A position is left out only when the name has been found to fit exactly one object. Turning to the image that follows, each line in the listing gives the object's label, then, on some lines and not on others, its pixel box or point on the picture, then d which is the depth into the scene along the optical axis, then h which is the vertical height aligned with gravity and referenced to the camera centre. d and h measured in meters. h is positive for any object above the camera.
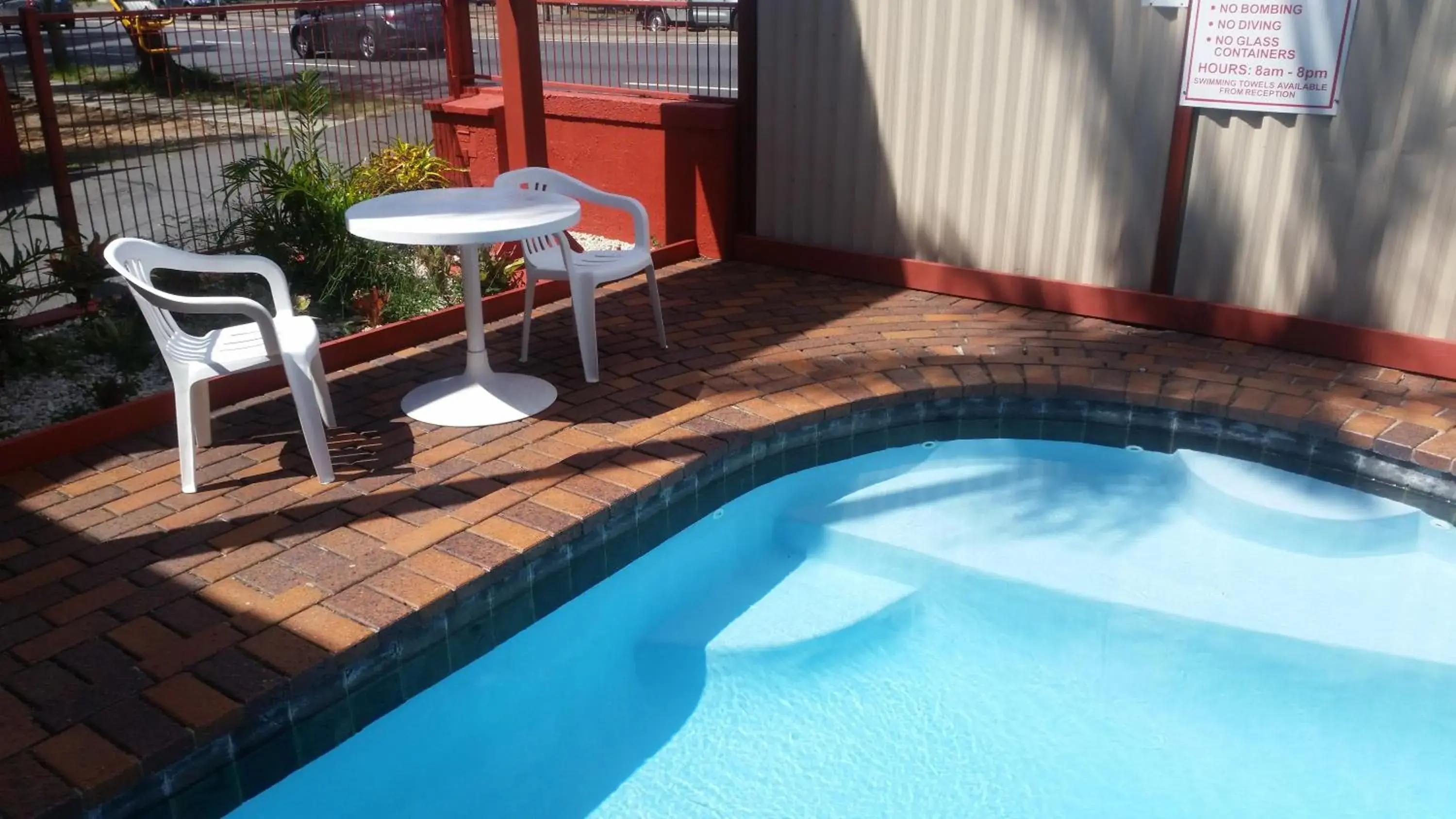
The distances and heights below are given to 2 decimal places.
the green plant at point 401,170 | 6.08 -0.85
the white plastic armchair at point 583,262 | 4.57 -1.02
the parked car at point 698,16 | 6.55 -0.01
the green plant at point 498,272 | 5.88 -1.33
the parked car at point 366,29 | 6.44 -0.08
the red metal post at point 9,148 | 5.90 -0.69
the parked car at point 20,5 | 22.34 +0.18
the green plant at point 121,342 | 4.80 -1.37
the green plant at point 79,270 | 4.91 -1.09
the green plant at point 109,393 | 4.38 -1.45
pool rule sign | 4.70 -0.17
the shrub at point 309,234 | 5.55 -1.07
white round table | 3.99 -0.75
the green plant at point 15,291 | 4.59 -1.13
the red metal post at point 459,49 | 6.77 -0.21
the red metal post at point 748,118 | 6.39 -0.59
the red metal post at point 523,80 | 5.80 -0.34
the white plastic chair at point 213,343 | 3.51 -1.06
